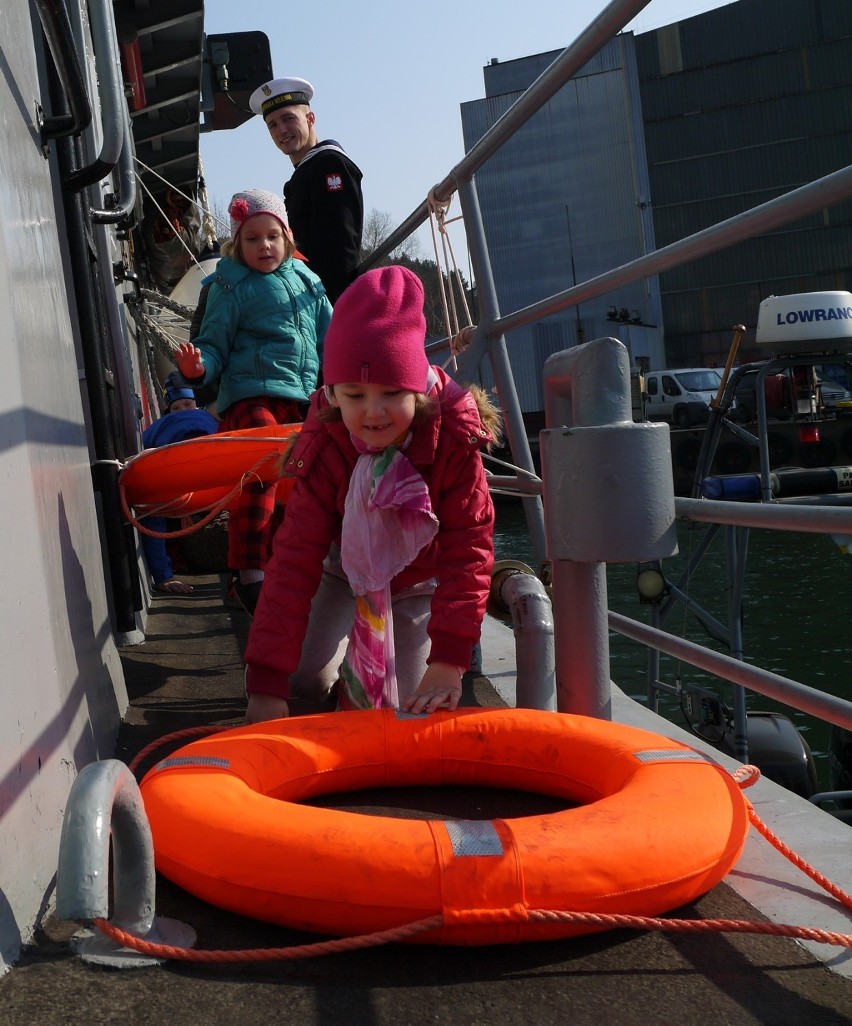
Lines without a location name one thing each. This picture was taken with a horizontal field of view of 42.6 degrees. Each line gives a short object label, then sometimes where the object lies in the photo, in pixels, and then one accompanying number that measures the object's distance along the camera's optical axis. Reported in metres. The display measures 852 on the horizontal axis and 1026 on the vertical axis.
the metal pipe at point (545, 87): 2.27
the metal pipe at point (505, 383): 3.26
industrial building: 31.59
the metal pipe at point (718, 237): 1.60
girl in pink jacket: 2.18
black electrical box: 11.06
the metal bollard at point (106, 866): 1.24
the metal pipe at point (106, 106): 2.81
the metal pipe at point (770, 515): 1.58
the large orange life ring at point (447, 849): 1.40
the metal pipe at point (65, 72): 2.11
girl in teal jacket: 3.47
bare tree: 42.44
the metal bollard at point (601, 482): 1.91
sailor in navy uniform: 4.01
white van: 22.88
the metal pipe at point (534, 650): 2.32
